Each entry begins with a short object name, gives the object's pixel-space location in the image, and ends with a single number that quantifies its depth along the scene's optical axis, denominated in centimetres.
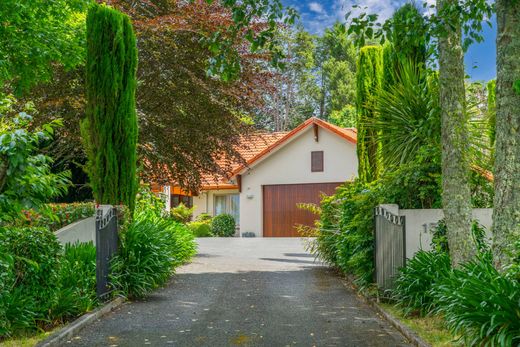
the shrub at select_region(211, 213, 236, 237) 2836
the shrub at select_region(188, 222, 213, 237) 2812
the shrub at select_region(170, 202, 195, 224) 2592
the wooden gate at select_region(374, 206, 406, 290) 838
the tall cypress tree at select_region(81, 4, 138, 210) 1039
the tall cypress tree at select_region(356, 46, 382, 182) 1438
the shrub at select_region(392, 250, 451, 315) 740
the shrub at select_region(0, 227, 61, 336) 622
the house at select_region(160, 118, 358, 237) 2658
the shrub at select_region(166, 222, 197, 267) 1240
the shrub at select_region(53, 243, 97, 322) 732
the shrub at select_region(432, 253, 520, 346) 493
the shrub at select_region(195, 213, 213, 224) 3008
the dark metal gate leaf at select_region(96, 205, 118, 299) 845
